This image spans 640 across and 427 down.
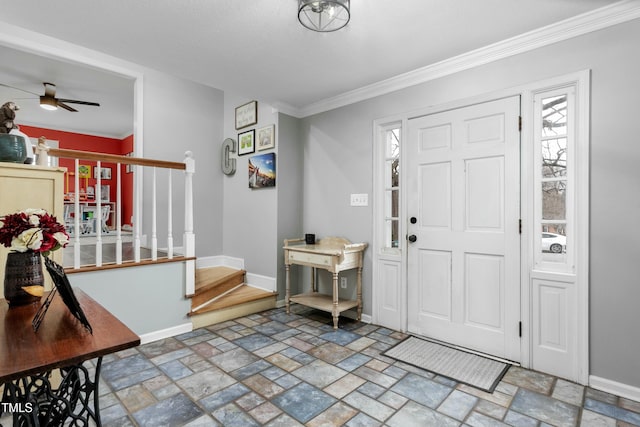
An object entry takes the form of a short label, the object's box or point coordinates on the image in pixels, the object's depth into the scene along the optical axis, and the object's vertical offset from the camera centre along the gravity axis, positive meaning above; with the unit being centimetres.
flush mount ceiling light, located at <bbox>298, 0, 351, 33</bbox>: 191 +126
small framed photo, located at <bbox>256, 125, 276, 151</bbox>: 391 +89
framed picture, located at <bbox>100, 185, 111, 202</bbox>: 807 +44
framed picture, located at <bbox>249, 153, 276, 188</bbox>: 391 +49
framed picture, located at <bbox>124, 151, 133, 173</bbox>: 713 +93
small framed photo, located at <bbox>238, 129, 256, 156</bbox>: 420 +90
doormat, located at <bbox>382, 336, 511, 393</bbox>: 225 -117
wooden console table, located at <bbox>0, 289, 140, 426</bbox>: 92 -42
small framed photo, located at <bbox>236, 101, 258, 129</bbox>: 417 +126
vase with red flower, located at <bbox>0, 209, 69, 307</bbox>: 142 -16
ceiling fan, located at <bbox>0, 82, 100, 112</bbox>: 469 +162
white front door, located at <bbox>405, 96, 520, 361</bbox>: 251 -14
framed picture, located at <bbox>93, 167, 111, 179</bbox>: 785 +91
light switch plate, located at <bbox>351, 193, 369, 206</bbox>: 342 +11
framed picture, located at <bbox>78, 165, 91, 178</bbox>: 762 +91
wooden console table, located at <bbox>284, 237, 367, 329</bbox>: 321 -54
